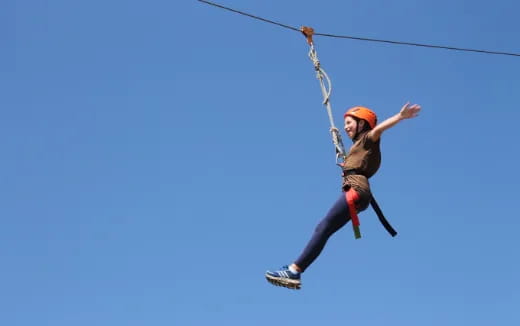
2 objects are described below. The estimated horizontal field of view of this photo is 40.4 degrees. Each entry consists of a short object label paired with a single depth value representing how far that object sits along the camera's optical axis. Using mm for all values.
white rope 7305
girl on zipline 6730
